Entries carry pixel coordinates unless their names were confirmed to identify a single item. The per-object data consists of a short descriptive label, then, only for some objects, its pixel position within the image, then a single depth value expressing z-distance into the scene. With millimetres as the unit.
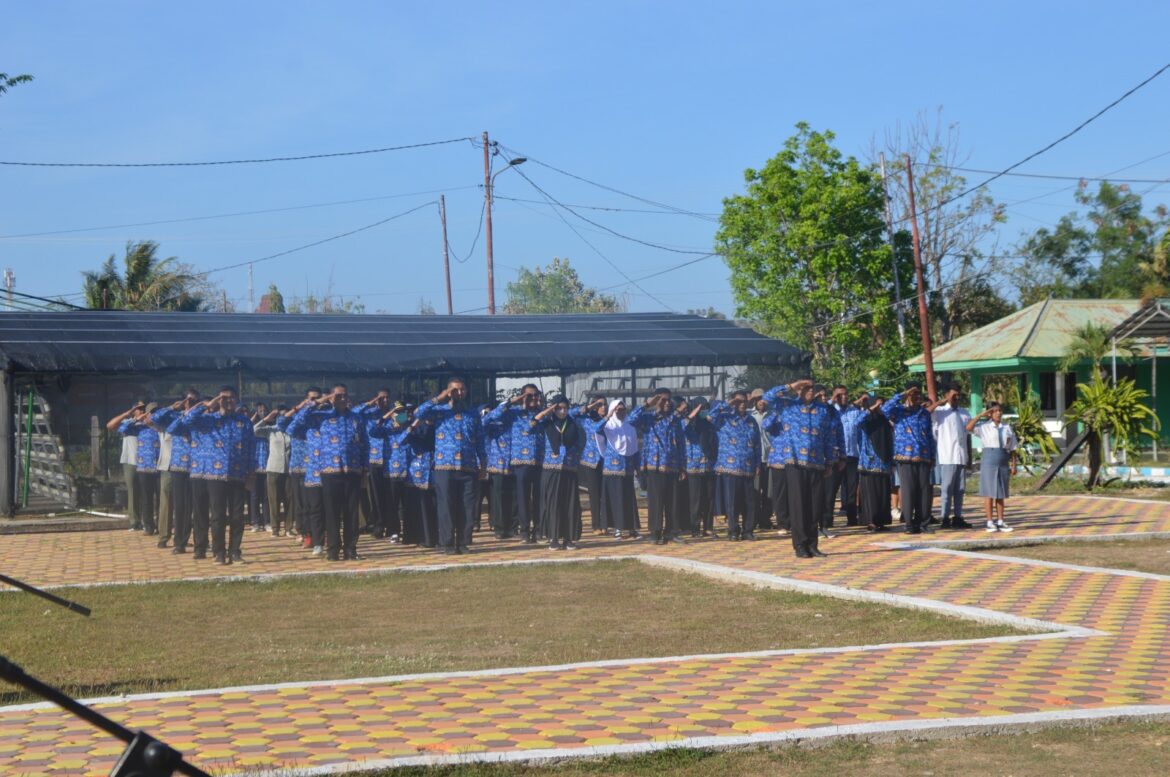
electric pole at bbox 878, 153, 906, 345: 37406
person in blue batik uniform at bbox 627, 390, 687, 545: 16797
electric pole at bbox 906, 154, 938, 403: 32375
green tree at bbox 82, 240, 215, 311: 39938
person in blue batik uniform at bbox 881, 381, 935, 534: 16859
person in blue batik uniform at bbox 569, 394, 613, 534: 17781
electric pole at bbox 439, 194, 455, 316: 50875
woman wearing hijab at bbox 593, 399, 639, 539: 17328
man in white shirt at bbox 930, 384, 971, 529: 16891
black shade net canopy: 20234
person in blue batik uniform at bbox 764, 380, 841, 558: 13977
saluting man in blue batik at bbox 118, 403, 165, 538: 18141
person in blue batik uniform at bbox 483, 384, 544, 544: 16391
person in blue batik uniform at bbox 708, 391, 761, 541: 17016
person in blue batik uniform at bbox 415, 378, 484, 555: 15547
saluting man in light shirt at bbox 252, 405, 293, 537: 18438
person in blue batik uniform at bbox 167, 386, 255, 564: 14742
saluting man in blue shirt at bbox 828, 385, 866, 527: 18219
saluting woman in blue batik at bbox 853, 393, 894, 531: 17297
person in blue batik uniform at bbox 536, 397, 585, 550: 16141
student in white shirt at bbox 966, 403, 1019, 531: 16281
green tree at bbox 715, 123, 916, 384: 37312
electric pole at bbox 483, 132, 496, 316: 40094
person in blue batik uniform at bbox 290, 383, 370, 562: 14906
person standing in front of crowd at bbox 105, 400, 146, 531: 19266
